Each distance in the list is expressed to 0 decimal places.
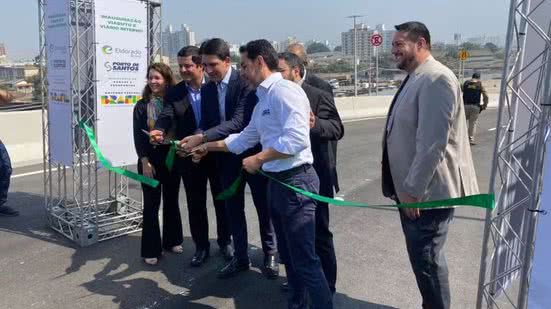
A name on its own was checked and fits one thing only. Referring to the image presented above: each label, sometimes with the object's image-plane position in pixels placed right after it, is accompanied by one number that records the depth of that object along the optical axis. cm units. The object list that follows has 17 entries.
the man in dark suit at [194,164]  455
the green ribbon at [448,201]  284
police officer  1245
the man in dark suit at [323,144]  367
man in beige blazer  286
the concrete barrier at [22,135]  982
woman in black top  472
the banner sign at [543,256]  271
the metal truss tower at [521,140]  279
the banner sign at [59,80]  504
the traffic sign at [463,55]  2897
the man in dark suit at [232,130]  422
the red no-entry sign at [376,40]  2644
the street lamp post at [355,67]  2562
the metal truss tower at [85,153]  503
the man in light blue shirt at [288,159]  305
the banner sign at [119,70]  509
